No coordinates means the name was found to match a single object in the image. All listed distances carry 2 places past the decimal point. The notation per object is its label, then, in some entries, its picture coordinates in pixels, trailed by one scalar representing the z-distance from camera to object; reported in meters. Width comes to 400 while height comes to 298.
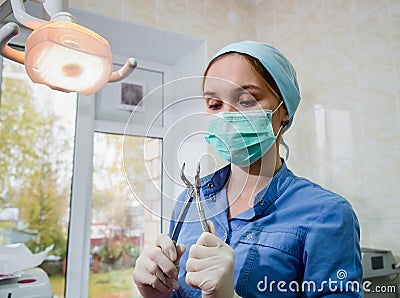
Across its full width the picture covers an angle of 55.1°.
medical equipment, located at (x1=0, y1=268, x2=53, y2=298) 1.28
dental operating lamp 0.70
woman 0.64
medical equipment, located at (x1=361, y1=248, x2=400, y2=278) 1.27
